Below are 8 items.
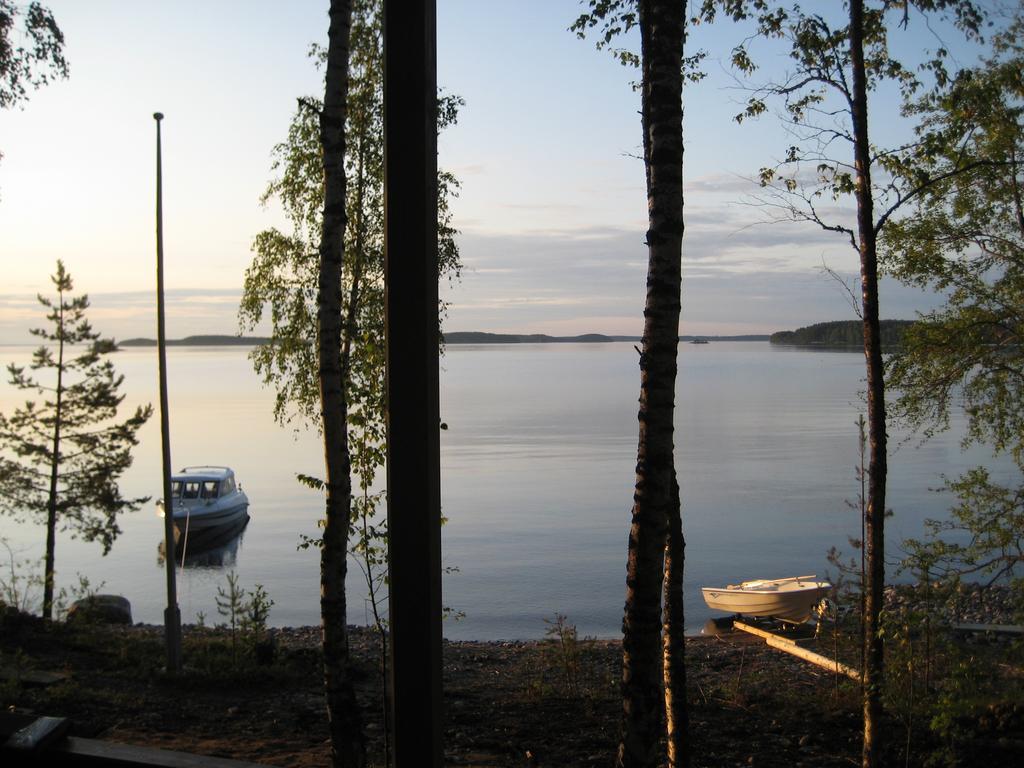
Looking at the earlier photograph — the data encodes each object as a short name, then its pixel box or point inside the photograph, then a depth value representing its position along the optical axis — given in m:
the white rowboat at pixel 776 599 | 15.88
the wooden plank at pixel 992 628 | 14.19
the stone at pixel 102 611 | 11.05
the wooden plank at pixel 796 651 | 9.55
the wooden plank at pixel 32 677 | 6.75
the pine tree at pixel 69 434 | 18.73
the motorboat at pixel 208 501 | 27.39
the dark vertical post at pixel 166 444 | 9.87
